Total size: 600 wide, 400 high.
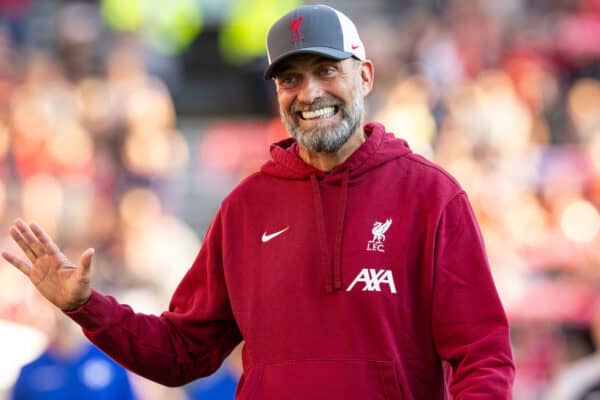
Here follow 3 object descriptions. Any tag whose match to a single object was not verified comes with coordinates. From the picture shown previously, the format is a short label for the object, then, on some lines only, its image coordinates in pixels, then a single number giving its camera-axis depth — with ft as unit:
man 27.45
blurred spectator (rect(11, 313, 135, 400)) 52.24
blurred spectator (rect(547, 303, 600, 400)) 50.19
